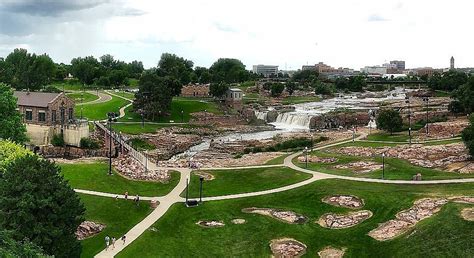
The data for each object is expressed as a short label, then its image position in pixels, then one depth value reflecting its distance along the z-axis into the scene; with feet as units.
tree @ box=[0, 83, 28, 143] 212.64
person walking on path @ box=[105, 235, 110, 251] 137.18
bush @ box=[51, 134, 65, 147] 270.05
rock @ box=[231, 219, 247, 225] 156.35
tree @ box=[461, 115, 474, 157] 208.33
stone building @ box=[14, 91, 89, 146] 273.95
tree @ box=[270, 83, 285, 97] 597.11
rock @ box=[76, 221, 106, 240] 145.07
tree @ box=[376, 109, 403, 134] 304.91
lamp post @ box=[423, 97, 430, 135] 304.71
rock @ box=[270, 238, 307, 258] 136.36
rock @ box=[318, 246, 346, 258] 135.03
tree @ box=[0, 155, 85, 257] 112.57
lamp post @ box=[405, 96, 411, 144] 286.38
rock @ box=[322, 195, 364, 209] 165.32
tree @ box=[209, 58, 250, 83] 632.87
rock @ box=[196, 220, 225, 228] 154.10
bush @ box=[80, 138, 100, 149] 272.10
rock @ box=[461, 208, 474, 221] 140.19
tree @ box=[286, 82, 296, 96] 620.90
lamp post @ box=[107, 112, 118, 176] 200.01
